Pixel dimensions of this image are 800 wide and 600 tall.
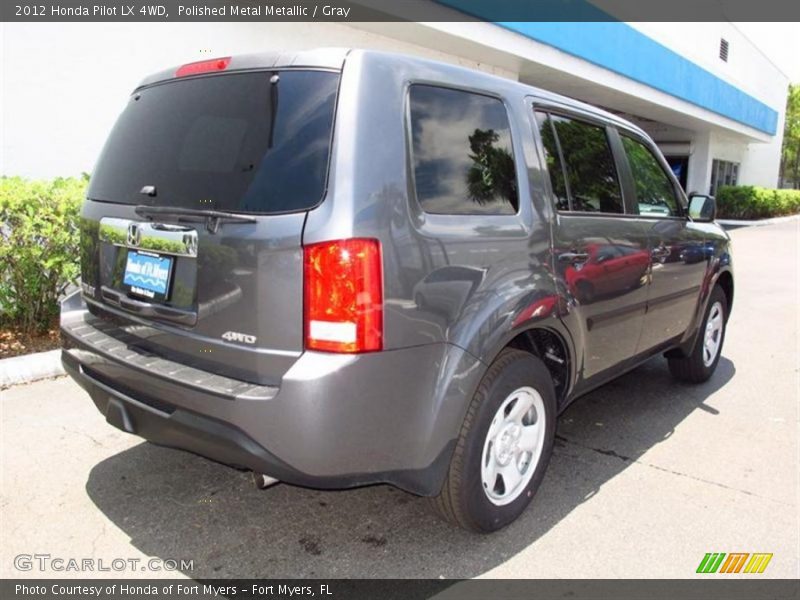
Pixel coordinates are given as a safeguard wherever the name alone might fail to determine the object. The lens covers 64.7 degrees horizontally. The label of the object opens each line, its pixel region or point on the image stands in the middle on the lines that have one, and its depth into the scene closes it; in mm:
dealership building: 6707
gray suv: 2199
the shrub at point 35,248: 5031
